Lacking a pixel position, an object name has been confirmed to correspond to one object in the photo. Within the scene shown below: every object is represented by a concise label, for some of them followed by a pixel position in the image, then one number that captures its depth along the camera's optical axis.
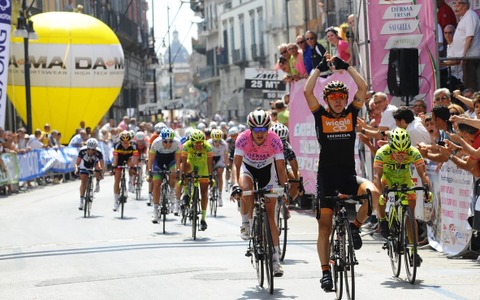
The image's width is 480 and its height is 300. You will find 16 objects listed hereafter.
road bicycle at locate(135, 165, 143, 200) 26.77
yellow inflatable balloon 44.72
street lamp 33.81
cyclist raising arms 10.14
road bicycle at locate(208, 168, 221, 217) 21.59
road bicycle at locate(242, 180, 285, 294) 10.85
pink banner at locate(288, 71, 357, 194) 20.95
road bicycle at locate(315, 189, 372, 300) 9.55
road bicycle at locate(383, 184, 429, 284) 11.26
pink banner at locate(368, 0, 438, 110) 18.28
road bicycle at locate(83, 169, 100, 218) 22.36
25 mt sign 34.59
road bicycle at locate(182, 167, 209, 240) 16.84
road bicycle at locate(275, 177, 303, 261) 13.64
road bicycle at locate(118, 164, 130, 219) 22.15
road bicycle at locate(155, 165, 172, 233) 18.77
